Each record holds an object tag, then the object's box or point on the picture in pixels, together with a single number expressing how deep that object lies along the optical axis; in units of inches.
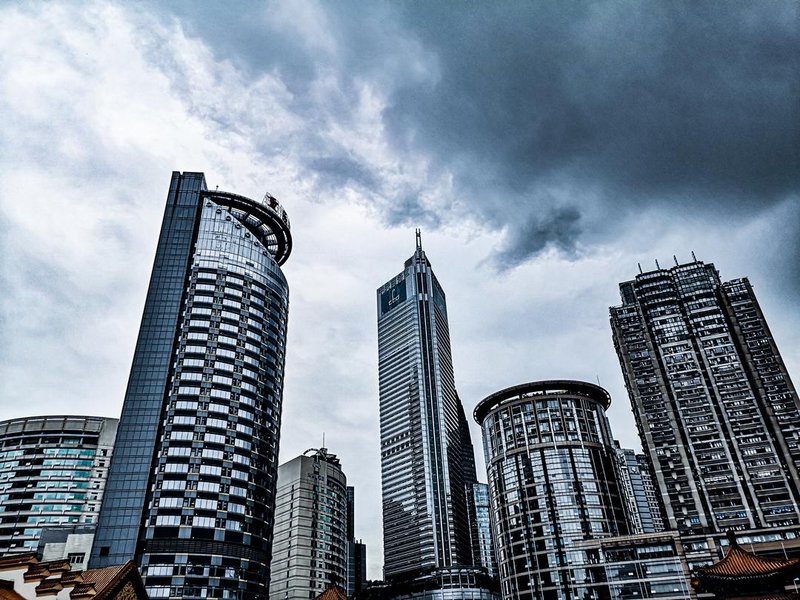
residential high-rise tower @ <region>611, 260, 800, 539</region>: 4958.2
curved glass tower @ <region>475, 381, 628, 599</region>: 5014.8
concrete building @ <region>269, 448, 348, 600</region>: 5625.0
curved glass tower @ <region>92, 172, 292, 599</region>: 3769.7
